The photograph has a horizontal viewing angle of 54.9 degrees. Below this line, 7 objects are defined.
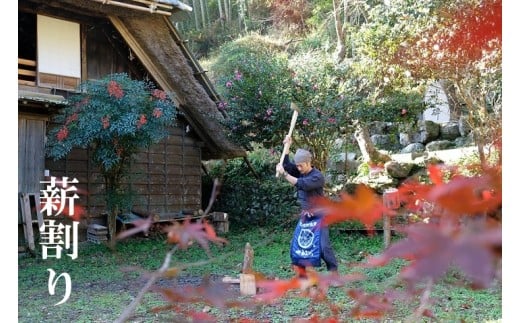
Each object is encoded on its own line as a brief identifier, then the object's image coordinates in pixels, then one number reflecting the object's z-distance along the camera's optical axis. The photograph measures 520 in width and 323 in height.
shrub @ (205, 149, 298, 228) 9.26
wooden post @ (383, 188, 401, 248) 6.07
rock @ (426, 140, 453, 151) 11.79
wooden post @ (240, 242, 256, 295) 4.19
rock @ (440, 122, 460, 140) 12.22
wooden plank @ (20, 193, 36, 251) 6.62
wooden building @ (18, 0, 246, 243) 7.12
